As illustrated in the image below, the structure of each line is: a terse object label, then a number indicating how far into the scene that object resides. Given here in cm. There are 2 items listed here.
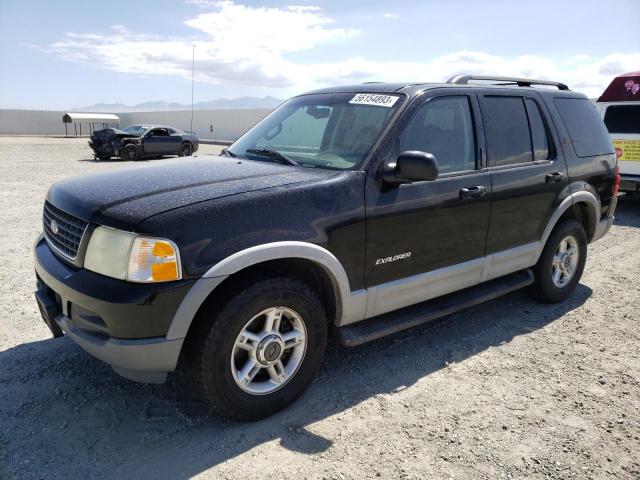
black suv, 256
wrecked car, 1975
